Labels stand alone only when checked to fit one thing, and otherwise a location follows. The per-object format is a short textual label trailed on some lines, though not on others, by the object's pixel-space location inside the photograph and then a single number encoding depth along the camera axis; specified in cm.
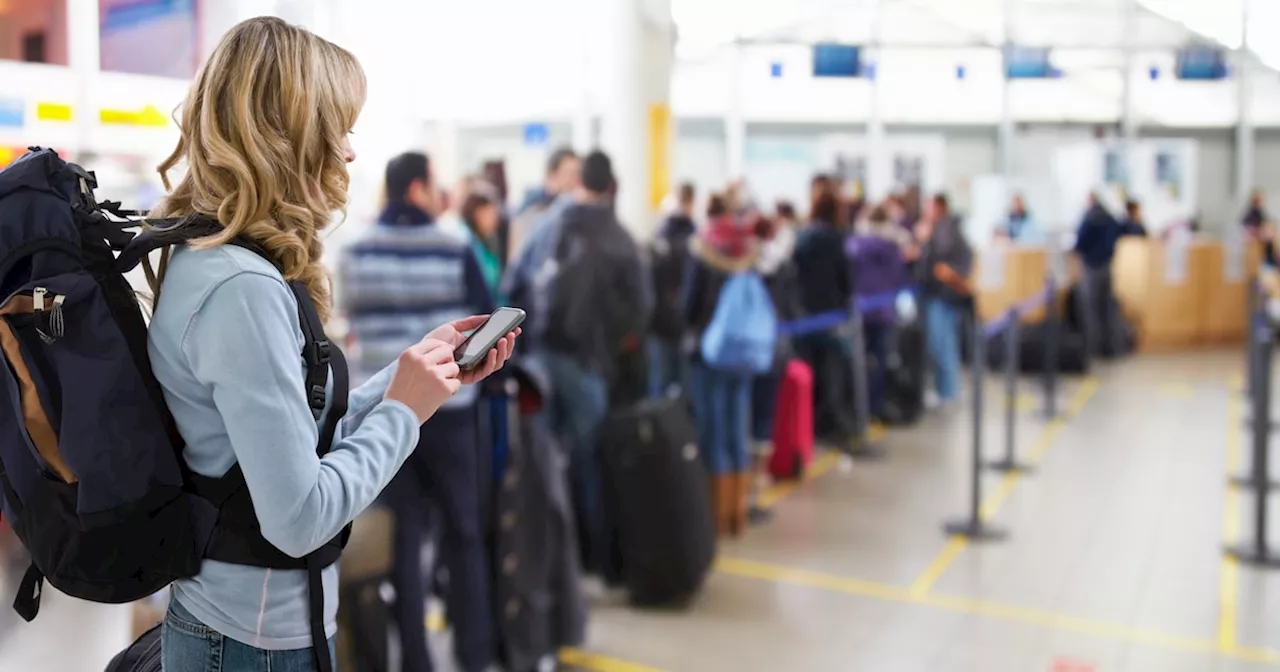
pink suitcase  655
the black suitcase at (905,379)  860
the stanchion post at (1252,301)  935
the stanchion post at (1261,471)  526
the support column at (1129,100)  1439
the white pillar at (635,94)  738
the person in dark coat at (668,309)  590
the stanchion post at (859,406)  759
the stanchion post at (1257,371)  528
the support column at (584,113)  783
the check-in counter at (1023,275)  1190
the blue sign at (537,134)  843
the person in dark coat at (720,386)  564
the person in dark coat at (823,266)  729
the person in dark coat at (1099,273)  1150
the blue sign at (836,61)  1057
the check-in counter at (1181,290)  1255
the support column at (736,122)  1405
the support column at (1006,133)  1605
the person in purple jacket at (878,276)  802
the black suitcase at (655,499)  454
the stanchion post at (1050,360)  887
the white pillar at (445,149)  877
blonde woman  133
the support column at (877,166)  1341
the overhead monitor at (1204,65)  1264
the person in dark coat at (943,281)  877
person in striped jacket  358
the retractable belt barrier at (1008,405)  573
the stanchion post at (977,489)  570
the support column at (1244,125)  1553
